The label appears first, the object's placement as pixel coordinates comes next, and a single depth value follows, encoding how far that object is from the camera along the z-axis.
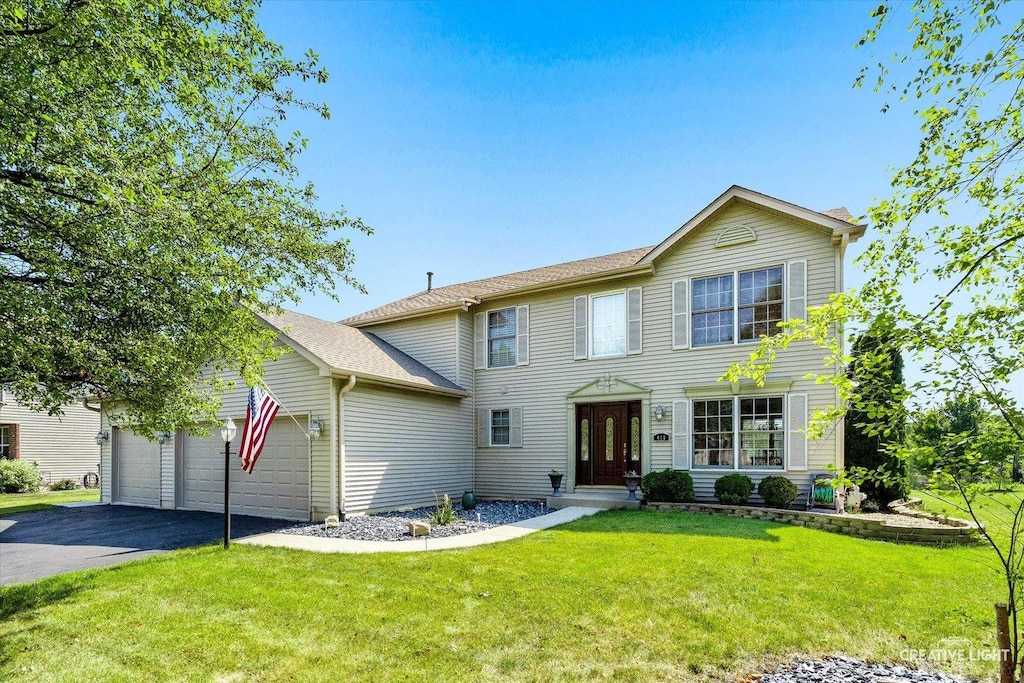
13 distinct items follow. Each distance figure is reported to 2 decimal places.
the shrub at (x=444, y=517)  10.02
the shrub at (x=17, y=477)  17.84
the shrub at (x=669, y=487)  11.21
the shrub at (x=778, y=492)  10.30
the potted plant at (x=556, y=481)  12.98
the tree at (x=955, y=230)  2.98
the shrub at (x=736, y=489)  10.73
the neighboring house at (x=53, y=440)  19.91
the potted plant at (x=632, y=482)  12.04
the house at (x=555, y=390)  11.05
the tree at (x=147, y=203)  4.60
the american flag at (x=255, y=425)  8.70
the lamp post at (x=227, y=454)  8.17
